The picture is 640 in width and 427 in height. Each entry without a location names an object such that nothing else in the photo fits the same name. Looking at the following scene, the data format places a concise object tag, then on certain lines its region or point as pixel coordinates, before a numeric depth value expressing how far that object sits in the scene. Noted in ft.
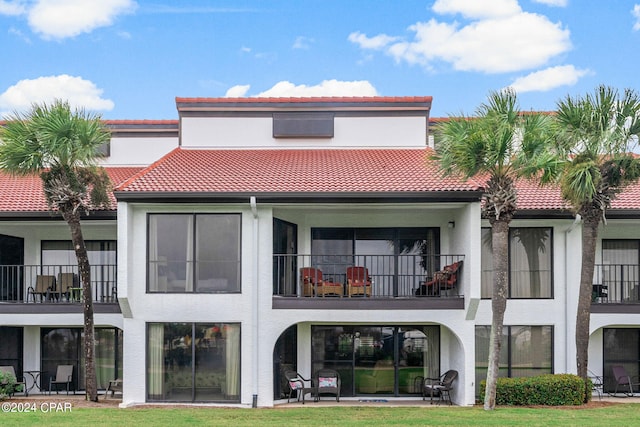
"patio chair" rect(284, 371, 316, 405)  66.95
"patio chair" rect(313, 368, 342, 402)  67.97
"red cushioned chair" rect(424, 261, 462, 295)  66.54
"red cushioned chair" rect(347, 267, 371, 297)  66.64
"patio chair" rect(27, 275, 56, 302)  73.26
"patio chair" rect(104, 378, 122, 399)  68.64
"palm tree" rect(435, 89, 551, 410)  59.26
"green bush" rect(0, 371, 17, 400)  67.51
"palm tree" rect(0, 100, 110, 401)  61.93
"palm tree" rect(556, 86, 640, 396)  63.36
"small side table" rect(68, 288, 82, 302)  73.01
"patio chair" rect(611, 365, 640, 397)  71.87
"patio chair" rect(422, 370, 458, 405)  66.03
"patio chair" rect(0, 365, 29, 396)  69.82
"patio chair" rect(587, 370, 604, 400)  70.88
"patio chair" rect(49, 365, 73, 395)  73.26
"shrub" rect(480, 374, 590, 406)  63.87
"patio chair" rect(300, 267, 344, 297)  66.64
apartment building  64.80
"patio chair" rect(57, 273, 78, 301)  72.90
